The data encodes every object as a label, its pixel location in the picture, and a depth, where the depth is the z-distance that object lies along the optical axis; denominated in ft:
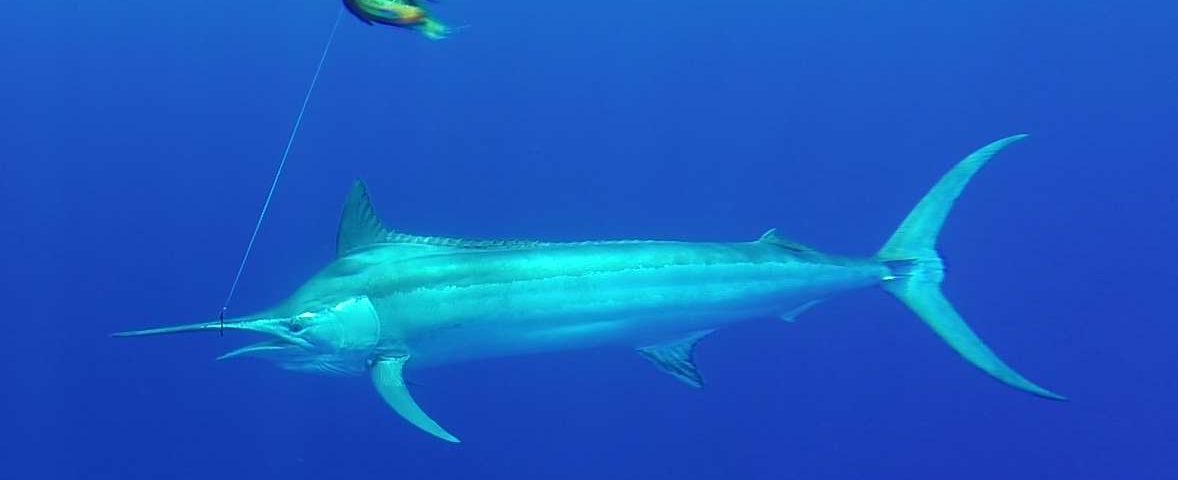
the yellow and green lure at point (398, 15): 9.05
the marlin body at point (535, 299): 12.48
